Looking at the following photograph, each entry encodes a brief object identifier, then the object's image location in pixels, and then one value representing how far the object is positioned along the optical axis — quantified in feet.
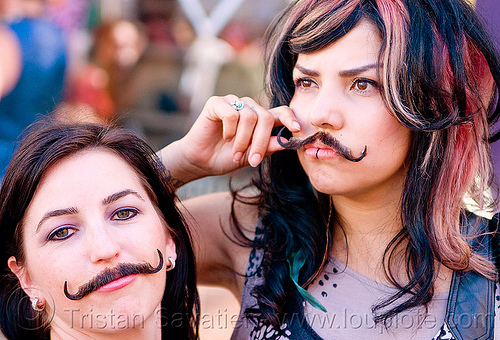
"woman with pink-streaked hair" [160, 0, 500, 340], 3.38
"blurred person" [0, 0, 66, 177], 5.86
